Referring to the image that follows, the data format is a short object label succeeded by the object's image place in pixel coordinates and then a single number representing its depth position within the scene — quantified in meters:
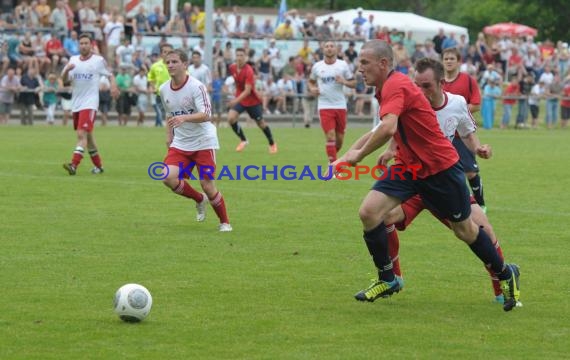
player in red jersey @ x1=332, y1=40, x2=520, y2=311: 8.05
